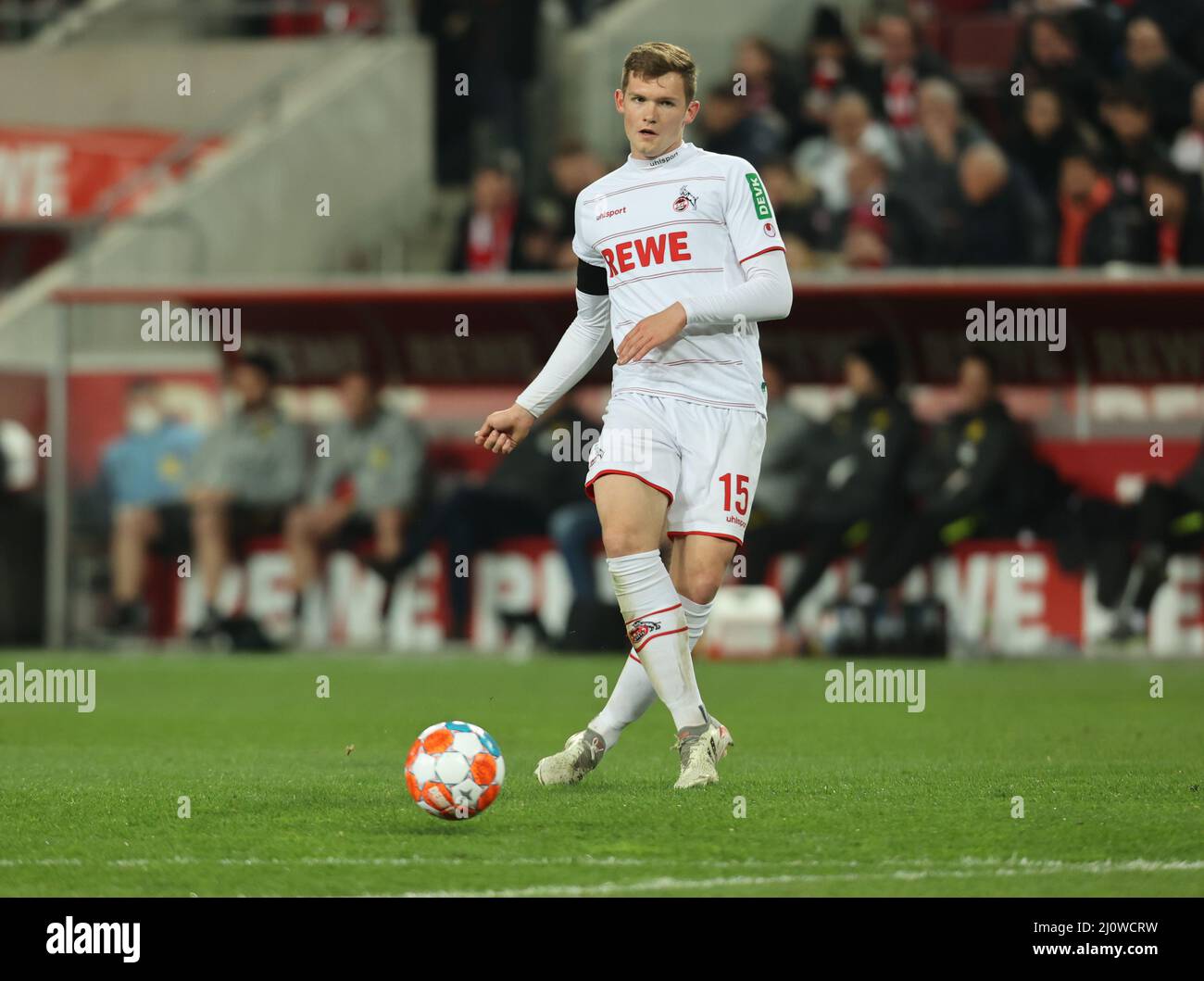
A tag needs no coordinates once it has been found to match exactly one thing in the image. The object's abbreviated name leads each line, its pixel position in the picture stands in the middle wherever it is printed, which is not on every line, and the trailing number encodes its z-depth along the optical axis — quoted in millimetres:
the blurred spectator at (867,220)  15180
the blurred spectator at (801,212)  15633
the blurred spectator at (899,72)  16531
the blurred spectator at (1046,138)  15508
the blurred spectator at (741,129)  16531
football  5684
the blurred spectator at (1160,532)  13672
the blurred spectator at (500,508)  14828
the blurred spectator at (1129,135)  14984
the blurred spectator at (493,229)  16031
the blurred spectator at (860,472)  14031
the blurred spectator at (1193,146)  15281
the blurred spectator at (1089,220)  14531
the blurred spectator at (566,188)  15844
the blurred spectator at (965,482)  13891
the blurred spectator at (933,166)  15430
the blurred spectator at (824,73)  16812
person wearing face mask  15594
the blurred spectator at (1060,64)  16000
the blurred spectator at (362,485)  15094
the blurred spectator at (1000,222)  14906
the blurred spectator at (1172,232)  14367
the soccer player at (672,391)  6340
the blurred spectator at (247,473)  15398
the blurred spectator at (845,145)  16141
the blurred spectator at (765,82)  16859
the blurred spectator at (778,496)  14367
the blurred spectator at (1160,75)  15891
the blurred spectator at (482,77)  17750
